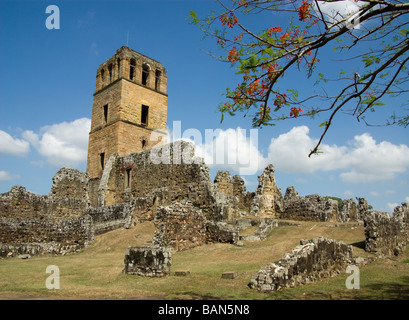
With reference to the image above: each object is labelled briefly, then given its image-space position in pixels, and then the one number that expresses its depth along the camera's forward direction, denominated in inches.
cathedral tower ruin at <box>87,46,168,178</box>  1111.6
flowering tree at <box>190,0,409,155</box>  214.7
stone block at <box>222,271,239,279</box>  304.0
